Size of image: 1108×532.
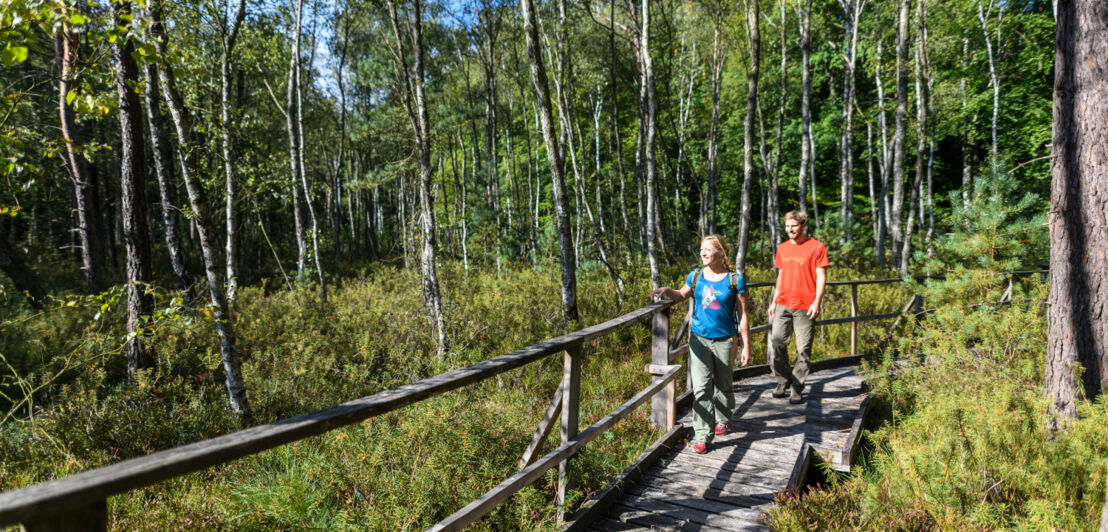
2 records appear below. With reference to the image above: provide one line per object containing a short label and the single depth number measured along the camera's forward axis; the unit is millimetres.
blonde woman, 4184
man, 5117
